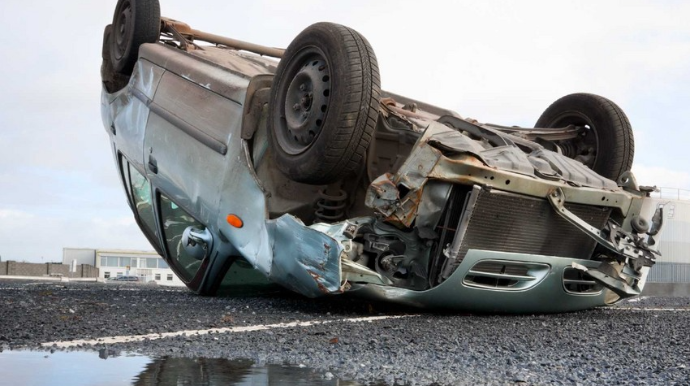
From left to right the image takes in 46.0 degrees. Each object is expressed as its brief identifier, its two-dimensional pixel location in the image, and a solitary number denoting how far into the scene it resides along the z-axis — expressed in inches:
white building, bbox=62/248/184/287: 1588.3
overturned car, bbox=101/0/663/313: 218.5
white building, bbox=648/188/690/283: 908.0
